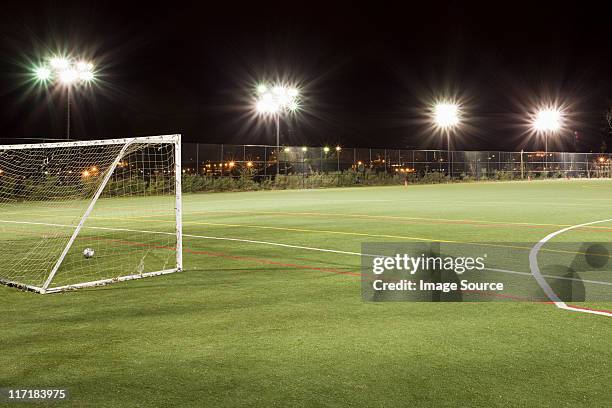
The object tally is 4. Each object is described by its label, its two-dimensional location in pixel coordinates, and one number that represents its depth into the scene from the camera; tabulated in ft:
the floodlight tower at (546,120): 227.61
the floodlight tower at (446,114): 191.83
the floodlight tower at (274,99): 152.37
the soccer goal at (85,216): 31.19
